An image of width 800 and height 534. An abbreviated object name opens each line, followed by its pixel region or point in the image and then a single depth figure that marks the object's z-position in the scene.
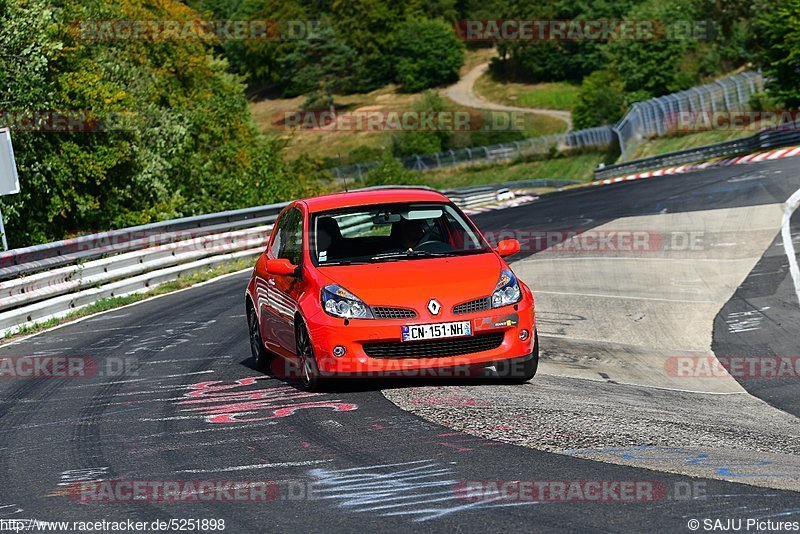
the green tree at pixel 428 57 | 136.00
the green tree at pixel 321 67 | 129.75
